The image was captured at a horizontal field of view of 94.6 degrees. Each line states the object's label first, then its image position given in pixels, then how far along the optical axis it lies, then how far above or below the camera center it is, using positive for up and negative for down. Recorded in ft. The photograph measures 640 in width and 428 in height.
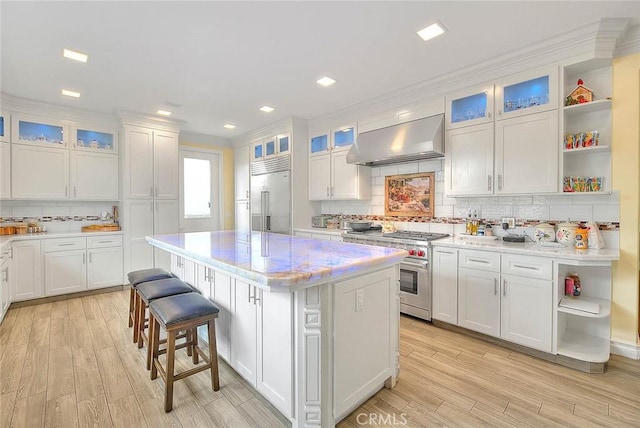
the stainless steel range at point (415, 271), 10.55 -2.28
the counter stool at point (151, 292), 7.52 -2.17
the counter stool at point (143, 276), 8.86 -2.09
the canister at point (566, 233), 8.77 -0.73
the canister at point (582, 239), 8.36 -0.84
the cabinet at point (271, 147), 16.76 +3.75
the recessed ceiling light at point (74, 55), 9.20 +4.88
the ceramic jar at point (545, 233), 9.28 -0.74
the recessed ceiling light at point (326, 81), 11.29 +5.01
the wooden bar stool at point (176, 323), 6.20 -2.49
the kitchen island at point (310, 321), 5.18 -2.28
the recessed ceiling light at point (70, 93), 12.40 +4.94
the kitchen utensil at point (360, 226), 13.56 -0.78
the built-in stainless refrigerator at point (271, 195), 16.66 +0.84
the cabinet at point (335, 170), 14.60 +2.01
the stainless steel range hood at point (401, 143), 11.04 +2.69
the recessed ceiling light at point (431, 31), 7.98 +4.94
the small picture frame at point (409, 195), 12.69 +0.64
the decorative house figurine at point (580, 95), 8.52 +3.33
